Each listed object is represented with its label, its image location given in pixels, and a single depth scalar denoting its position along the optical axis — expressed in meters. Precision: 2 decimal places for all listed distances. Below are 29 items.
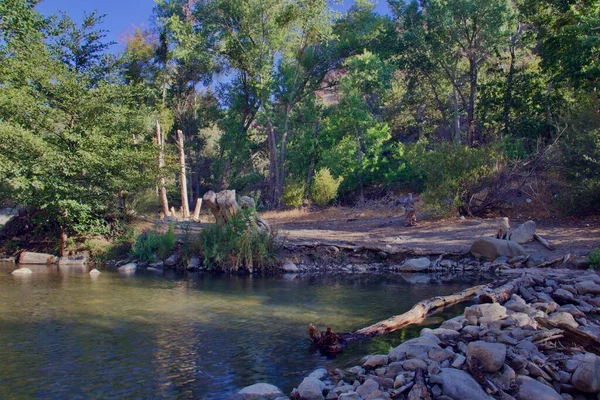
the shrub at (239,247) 14.01
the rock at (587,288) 9.16
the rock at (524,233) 13.55
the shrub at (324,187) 24.27
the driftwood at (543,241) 13.10
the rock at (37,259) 16.75
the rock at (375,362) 5.52
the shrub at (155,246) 15.73
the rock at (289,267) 13.99
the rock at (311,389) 4.88
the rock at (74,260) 16.52
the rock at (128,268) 14.89
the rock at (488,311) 7.11
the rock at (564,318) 6.63
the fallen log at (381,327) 6.75
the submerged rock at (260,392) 5.13
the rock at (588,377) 4.73
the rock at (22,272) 14.01
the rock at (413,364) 5.11
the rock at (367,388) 4.68
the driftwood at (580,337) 5.74
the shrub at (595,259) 11.32
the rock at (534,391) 4.52
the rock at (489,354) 5.00
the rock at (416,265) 13.41
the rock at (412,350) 5.49
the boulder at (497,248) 12.99
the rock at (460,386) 4.49
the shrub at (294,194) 25.17
